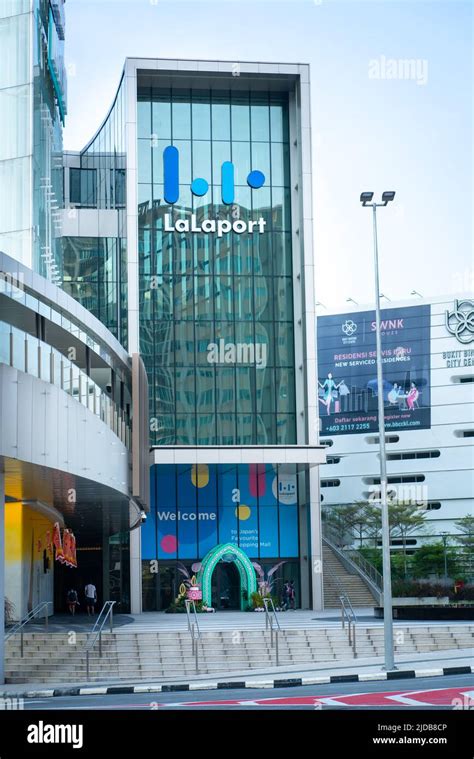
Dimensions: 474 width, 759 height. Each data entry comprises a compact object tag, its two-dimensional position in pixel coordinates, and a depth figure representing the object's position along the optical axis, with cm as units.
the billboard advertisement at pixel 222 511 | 5341
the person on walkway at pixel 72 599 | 4272
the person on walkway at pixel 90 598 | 4344
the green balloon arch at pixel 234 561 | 4744
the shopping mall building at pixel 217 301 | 5359
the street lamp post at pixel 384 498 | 2652
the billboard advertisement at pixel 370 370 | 10538
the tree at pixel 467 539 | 8056
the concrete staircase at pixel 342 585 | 5488
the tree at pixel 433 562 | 7062
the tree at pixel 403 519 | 8719
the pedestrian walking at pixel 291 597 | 5069
